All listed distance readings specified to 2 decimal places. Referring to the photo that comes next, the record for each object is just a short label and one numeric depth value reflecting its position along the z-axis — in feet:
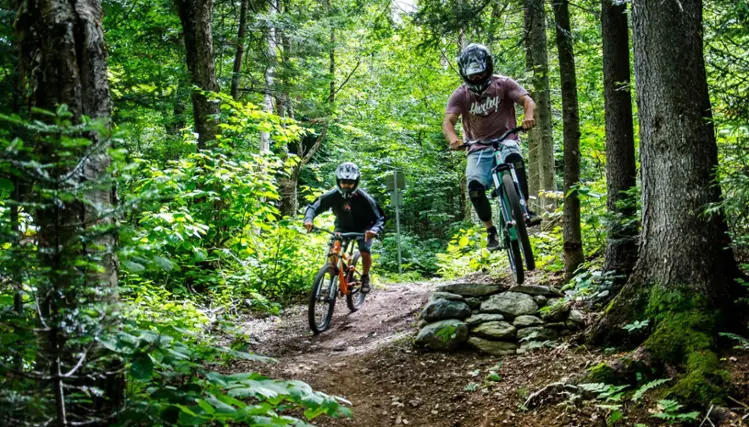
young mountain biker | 25.80
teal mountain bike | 19.10
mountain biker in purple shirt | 19.83
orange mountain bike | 23.62
